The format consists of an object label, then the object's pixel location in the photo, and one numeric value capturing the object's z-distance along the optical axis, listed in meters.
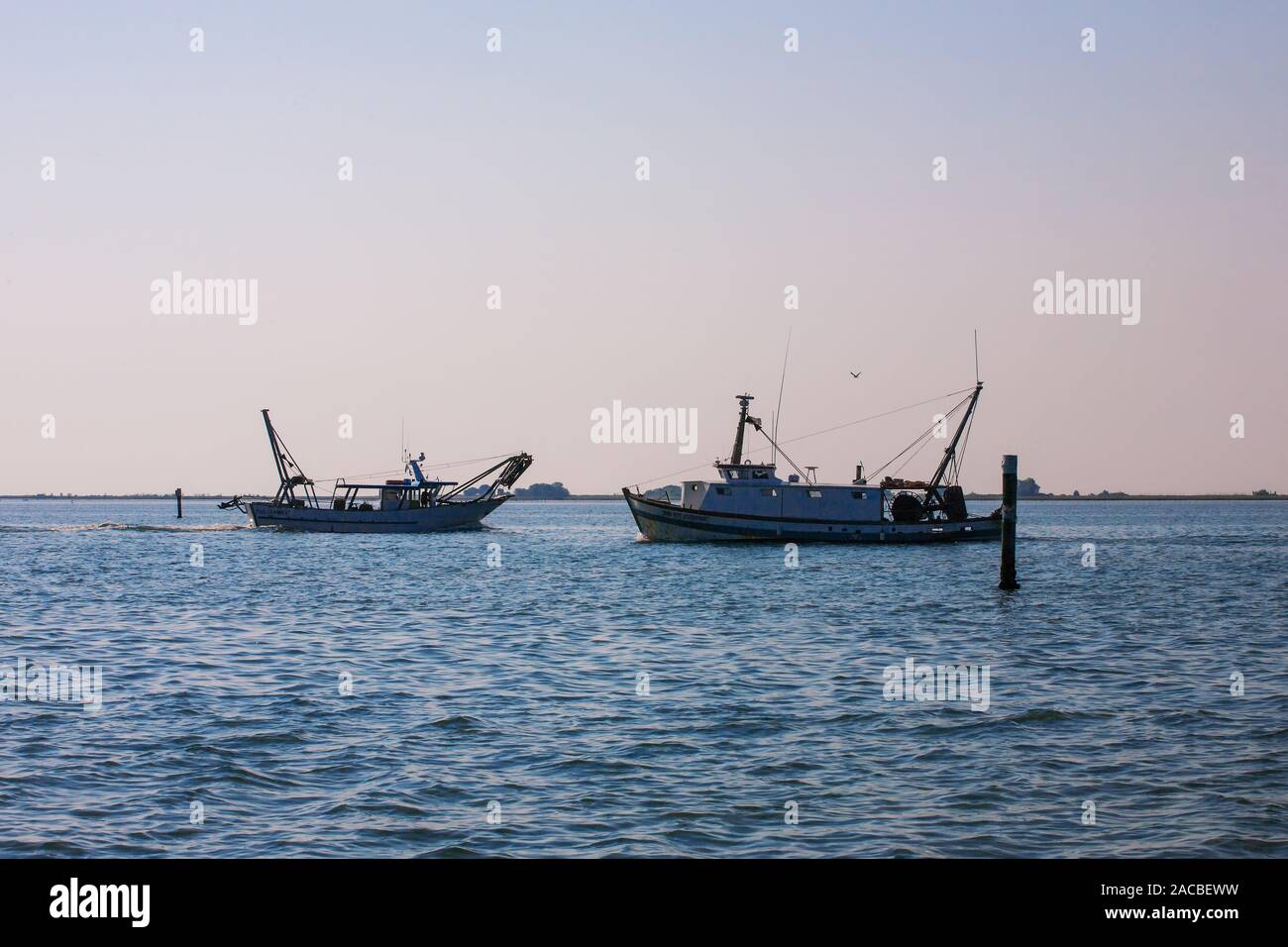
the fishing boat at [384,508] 100.44
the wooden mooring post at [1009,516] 41.88
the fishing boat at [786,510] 72.50
